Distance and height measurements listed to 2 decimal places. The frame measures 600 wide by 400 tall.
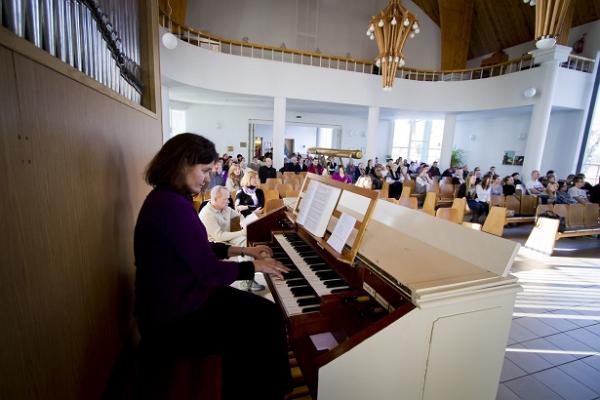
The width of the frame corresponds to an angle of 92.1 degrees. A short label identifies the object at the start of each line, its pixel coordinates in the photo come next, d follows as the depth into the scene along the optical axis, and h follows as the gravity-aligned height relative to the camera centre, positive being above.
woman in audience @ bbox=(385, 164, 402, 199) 7.60 -0.76
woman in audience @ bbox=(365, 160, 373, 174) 9.55 -0.38
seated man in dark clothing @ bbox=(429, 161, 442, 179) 11.43 -0.44
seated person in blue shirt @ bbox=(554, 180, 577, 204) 6.36 -0.65
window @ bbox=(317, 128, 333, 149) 18.92 +1.07
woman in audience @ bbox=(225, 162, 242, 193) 5.39 -0.58
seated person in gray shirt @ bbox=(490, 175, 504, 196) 6.84 -0.57
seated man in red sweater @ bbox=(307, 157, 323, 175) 9.99 -0.53
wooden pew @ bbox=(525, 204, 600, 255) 4.91 -1.03
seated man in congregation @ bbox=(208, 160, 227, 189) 6.28 -0.70
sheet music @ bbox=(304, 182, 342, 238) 1.87 -0.37
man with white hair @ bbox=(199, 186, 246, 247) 3.10 -0.80
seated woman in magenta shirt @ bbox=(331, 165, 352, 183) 7.45 -0.54
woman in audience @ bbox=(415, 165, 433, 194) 8.01 -0.70
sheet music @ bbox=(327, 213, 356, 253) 1.65 -0.45
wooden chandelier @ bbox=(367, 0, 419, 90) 6.97 +3.07
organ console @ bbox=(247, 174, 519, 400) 1.22 -0.74
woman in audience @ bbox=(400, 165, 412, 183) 8.96 -0.54
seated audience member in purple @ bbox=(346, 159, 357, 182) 10.66 -0.55
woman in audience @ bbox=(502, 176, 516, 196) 7.46 -0.59
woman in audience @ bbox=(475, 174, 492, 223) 6.41 -0.71
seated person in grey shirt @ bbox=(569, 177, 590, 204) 6.37 -0.51
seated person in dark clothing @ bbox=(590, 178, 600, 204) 6.51 -0.55
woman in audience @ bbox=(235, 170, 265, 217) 4.46 -0.71
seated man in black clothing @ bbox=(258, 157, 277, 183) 8.13 -0.59
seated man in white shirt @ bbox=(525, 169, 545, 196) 7.41 -0.50
